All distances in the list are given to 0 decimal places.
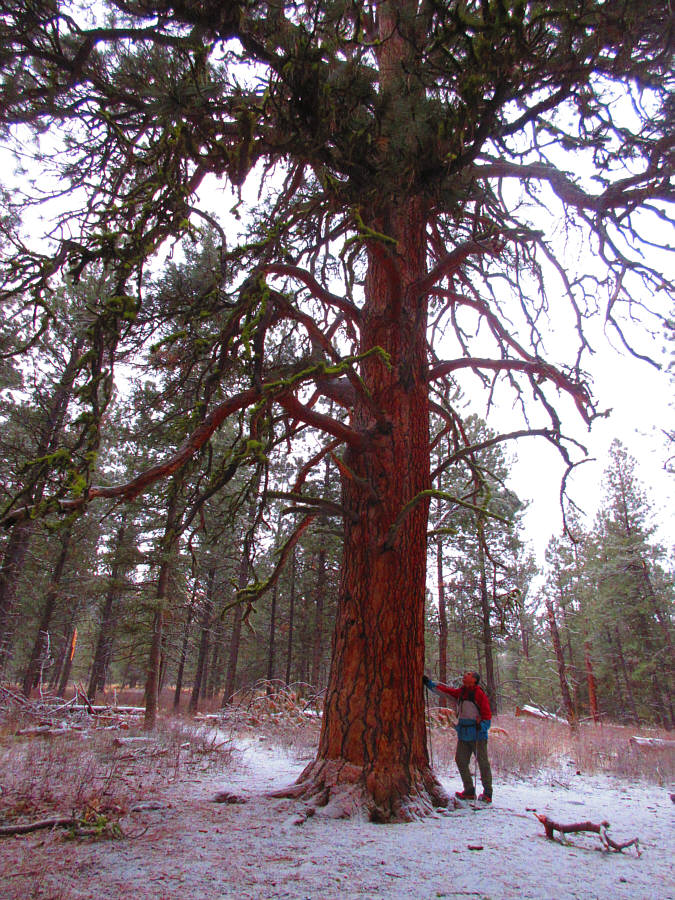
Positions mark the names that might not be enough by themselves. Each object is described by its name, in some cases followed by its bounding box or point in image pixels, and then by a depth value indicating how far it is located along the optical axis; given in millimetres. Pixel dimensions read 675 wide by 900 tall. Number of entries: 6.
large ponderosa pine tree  3121
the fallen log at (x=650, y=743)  10234
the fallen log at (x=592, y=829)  3084
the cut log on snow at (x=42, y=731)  7922
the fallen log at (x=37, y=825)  2992
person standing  4691
